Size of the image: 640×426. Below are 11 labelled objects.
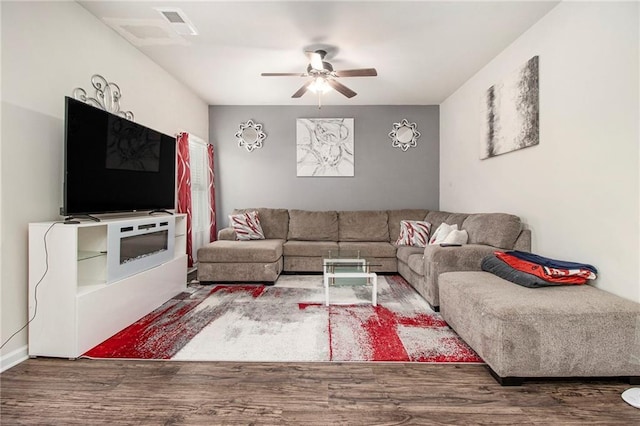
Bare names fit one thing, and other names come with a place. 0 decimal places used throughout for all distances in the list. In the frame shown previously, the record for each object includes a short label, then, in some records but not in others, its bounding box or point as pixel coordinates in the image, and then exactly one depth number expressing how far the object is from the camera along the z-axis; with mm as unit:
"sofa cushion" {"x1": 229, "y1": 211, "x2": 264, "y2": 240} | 4488
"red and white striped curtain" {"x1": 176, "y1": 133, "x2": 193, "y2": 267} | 4117
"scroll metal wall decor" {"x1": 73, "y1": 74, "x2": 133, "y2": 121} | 2541
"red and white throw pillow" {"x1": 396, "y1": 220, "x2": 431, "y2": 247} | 4297
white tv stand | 2033
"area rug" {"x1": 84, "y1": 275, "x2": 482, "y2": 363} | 2102
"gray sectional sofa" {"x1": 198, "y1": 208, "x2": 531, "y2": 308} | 2896
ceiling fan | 3063
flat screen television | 2168
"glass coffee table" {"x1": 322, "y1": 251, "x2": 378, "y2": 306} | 3008
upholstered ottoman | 1697
